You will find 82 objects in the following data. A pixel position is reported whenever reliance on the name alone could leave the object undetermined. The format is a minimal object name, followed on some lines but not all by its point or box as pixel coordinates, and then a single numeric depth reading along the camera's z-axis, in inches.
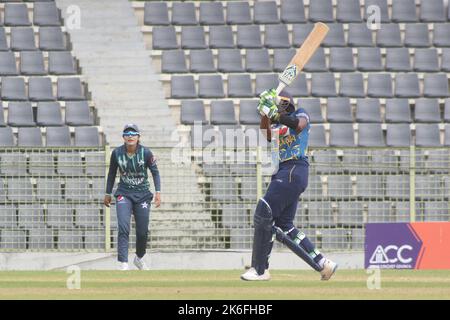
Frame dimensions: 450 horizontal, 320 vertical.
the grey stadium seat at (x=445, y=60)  1062.4
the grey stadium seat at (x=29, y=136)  967.0
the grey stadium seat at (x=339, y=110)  1002.7
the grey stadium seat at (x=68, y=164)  844.6
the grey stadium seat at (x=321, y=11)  1096.2
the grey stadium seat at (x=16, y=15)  1087.0
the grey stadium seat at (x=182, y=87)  1020.5
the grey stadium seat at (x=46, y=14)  1087.6
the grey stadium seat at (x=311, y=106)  998.4
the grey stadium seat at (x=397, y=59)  1056.8
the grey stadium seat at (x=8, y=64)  1039.6
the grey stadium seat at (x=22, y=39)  1063.6
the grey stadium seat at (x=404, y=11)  1101.7
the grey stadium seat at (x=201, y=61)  1045.8
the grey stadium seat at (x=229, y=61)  1047.0
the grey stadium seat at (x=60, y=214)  842.2
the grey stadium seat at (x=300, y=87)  1021.2
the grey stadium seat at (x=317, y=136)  976.9
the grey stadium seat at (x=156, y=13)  1095.6
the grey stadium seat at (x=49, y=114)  992.2
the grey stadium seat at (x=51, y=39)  1065.5
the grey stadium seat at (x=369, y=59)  1054.4
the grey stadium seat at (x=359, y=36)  1075.9
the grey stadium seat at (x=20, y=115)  989.2
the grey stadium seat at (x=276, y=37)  1067.3
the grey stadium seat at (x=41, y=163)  844.6
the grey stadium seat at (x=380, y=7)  1101.1
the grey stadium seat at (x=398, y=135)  992.2
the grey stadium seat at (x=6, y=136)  956.0
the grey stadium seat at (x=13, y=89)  1016.2
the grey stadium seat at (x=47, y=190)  837.8
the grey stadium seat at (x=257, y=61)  1044.5
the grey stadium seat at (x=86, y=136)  967.6
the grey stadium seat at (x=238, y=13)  1093.8
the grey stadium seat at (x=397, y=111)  1013.8
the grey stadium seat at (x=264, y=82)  1021.8
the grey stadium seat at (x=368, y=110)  1009.5
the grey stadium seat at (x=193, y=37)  1068.5
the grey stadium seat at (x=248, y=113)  988.6
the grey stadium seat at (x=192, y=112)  986.7
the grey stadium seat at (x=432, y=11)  1104.2
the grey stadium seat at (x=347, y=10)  1097.4
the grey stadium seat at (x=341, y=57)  1053.8
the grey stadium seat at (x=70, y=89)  1017.5
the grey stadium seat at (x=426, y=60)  1058.7
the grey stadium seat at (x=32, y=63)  1042.1
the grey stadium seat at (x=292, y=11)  1095.0
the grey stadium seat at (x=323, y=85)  1026.1
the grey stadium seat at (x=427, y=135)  992.9
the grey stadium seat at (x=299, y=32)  1066.1
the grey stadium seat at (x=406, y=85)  1035.9
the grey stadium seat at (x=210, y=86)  1020.5
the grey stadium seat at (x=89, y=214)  843.4
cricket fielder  687.1
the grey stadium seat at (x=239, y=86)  1018.7
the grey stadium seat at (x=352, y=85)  1028.5
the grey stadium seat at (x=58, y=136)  969.5
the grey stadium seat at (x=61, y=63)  1044.5
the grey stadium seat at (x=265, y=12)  1096.8
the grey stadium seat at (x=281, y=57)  1042.7
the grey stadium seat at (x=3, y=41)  1060.6
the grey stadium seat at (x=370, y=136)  991.0
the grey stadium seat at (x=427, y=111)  1015.0
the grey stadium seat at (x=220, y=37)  1068.5
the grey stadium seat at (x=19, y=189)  838.5
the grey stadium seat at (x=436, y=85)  1035.3
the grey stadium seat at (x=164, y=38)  1071.0
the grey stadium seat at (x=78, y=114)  992.2
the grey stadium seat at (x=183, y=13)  1093.8
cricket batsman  551.2
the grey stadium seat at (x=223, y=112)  987.3
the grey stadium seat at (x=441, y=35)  1080.2
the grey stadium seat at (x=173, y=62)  1047.0
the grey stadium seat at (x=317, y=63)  1050.7
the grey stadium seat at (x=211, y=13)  1091.3
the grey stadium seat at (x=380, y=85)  1033.5
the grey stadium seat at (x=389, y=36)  1077.8
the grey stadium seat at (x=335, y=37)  1073.5
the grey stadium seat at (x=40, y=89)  1018.1
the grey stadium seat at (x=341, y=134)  984.3
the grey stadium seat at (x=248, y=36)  1070.4
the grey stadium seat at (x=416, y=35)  1079.0
